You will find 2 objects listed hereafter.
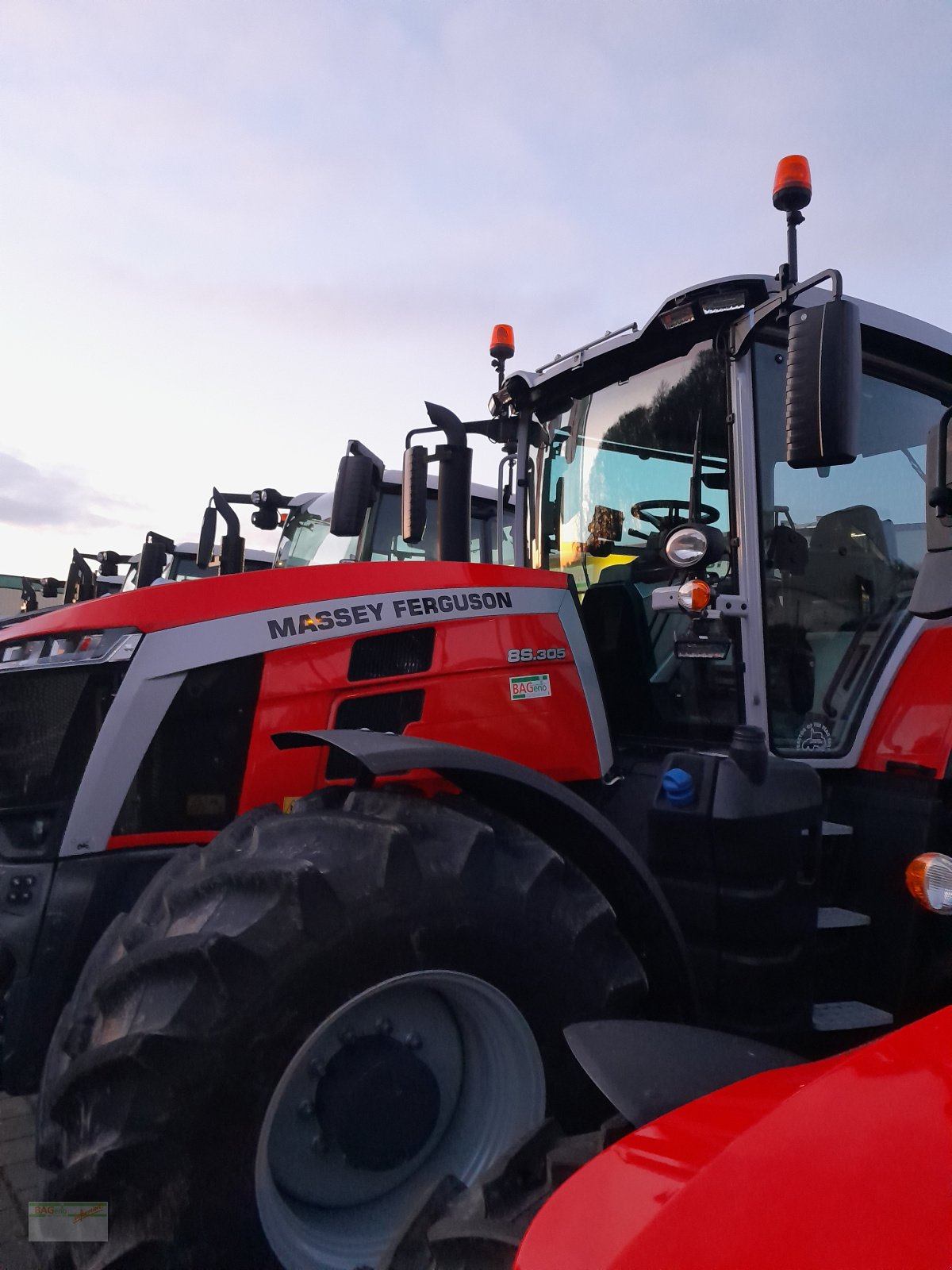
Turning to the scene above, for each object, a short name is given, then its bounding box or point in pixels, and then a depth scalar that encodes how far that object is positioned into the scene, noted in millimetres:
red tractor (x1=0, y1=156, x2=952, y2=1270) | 1555
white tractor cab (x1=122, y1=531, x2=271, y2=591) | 10074
